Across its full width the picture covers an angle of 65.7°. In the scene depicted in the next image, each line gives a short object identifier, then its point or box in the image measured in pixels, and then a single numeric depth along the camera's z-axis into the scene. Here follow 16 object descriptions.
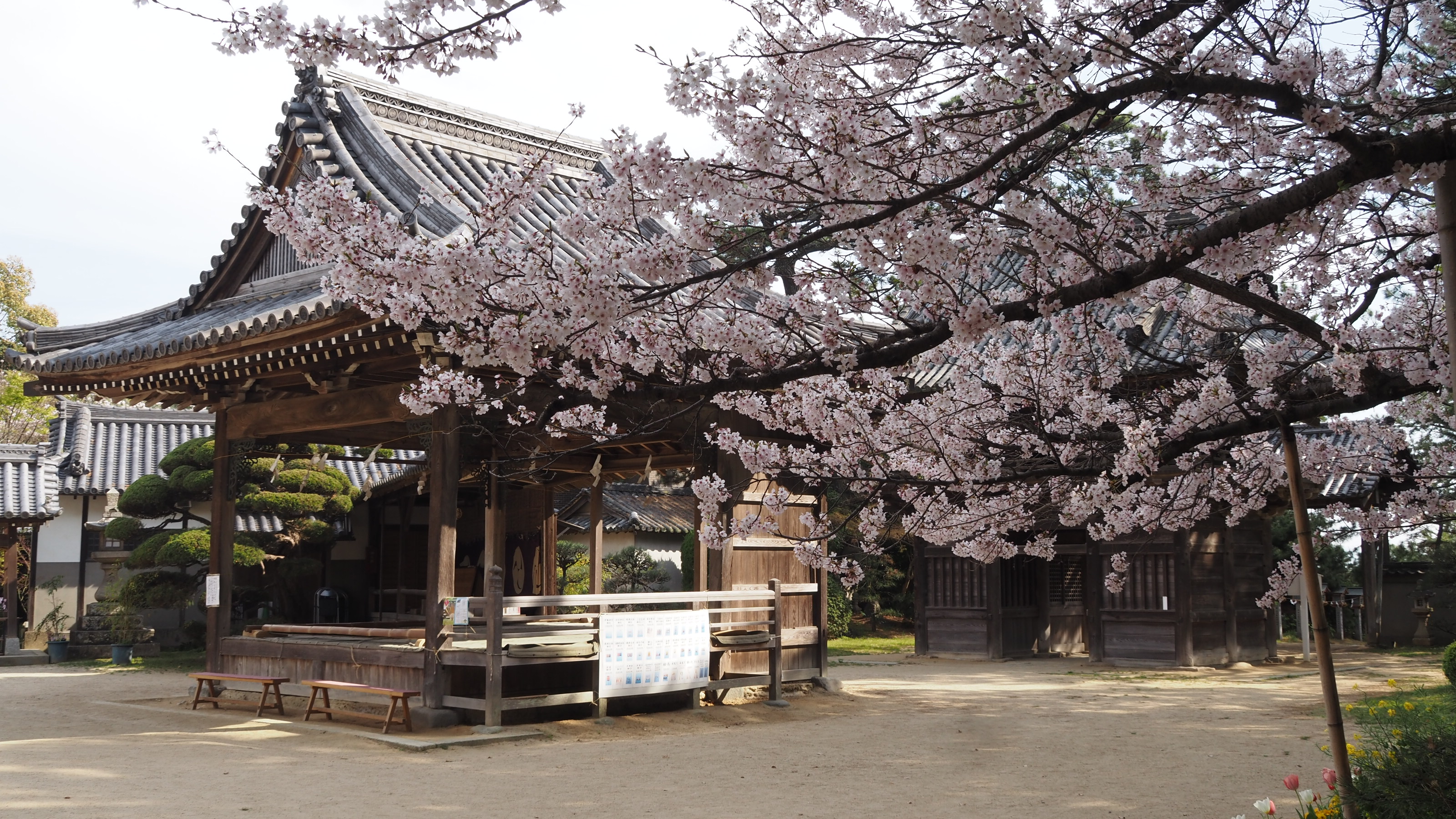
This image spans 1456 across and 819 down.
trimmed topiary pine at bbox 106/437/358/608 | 16.48
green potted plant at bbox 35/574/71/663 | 19.53
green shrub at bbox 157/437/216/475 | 17.62
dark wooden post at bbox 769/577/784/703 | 11.88
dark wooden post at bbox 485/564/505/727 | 9.48
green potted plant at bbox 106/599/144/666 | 17.83
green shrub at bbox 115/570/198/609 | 16.66
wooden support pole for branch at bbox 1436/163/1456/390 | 3.55
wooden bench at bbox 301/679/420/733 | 9.45
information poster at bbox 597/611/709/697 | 10.31
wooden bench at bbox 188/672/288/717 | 10.42
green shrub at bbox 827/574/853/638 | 23.56
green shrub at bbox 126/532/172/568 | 16.77
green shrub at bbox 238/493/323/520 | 16.83
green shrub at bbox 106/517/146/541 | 18.44
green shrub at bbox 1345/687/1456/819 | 4.60
